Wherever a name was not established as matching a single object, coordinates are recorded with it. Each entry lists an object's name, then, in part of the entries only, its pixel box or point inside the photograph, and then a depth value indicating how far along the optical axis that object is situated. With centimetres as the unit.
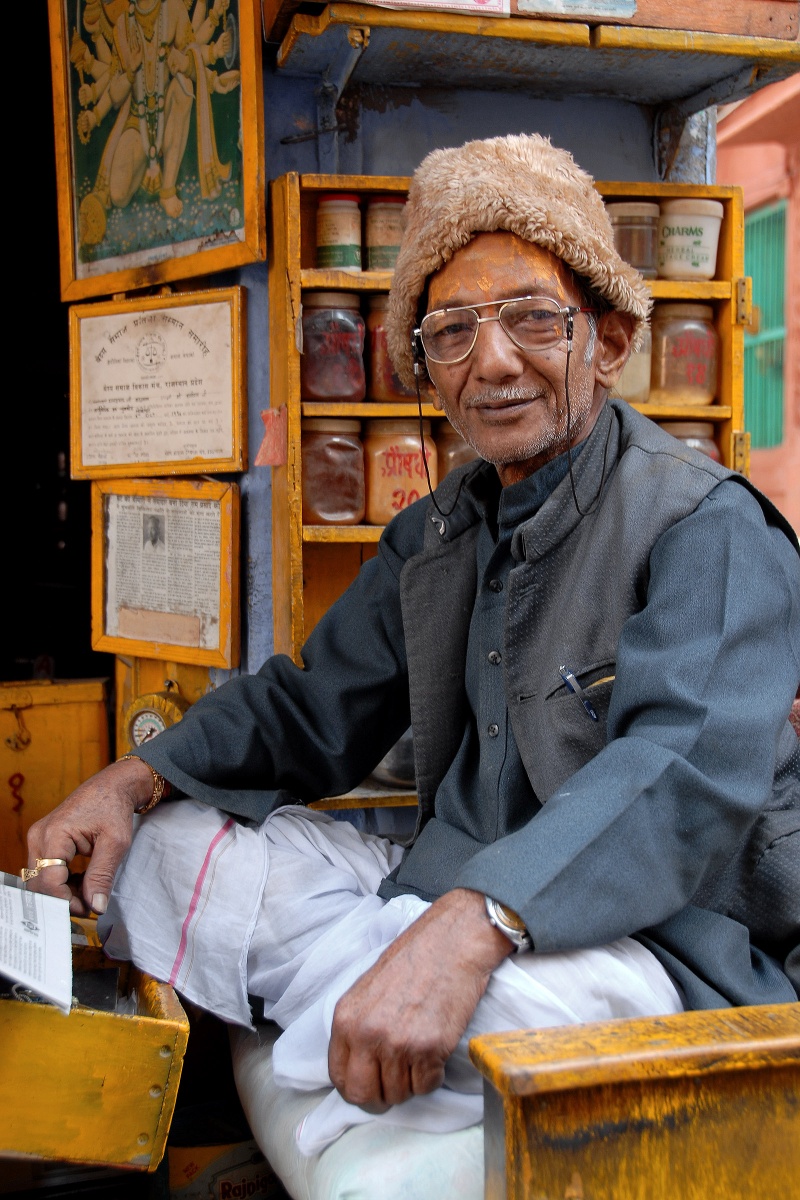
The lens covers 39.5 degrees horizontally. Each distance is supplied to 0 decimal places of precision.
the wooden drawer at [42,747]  275
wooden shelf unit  242
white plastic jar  254
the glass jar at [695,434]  261
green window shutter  761
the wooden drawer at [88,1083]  128
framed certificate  261
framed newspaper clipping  266
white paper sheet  119
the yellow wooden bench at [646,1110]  96
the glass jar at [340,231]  243
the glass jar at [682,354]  260
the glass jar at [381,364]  250
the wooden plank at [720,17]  227
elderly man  118
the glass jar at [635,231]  253
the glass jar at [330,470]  249
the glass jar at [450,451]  254
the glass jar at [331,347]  246
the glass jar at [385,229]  246
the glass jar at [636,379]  257
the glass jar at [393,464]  254
